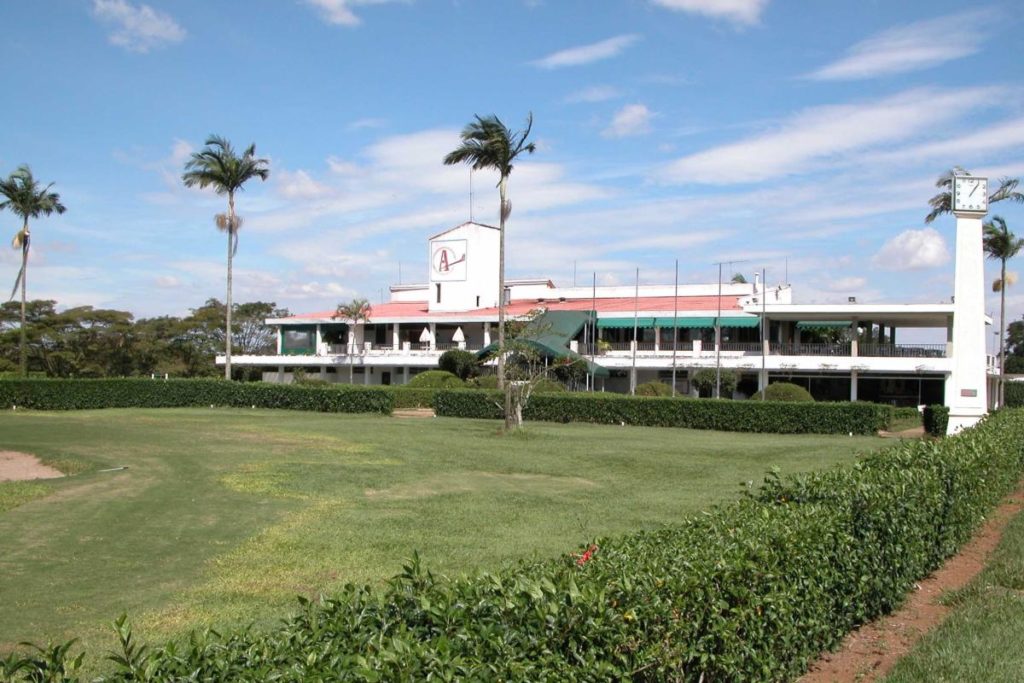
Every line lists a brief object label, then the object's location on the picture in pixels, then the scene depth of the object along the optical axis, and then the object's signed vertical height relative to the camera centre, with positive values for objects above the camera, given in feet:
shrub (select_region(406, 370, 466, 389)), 152.66 -3.48
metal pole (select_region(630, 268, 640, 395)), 166.26 +8.51
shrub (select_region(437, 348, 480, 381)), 170.40 -0.38
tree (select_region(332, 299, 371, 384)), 201.98 +10.43
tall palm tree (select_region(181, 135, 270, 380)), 165.89 +34.24
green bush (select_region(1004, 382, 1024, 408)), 203.31 -6.29
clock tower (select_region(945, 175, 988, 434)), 79.15 +8.27
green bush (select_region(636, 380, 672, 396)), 147.34 -4.34
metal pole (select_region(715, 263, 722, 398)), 153.65 +1.31
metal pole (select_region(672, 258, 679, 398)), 167.23 +8.47
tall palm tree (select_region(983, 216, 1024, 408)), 176.86 +23.80
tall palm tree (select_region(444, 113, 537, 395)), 143.13 +33.65
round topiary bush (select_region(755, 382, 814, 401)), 137.39 -4.42
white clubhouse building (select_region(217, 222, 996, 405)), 159.12 +5.73
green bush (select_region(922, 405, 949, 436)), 100.48 -6.21
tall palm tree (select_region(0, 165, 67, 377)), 168.45 +29.46
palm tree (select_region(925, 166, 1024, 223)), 161.27 +30.61
